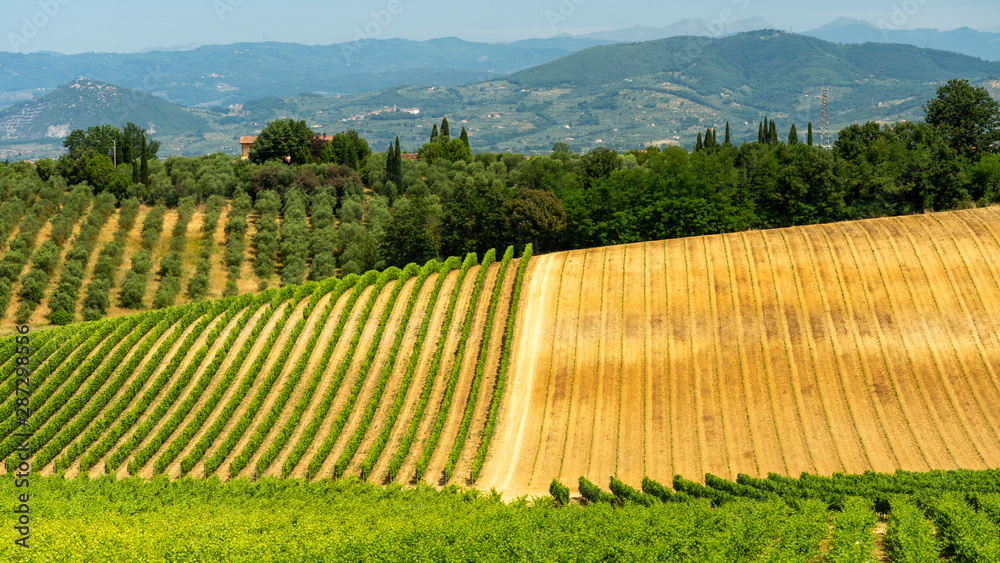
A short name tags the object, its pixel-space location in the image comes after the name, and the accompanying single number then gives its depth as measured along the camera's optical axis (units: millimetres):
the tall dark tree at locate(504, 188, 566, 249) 76688
